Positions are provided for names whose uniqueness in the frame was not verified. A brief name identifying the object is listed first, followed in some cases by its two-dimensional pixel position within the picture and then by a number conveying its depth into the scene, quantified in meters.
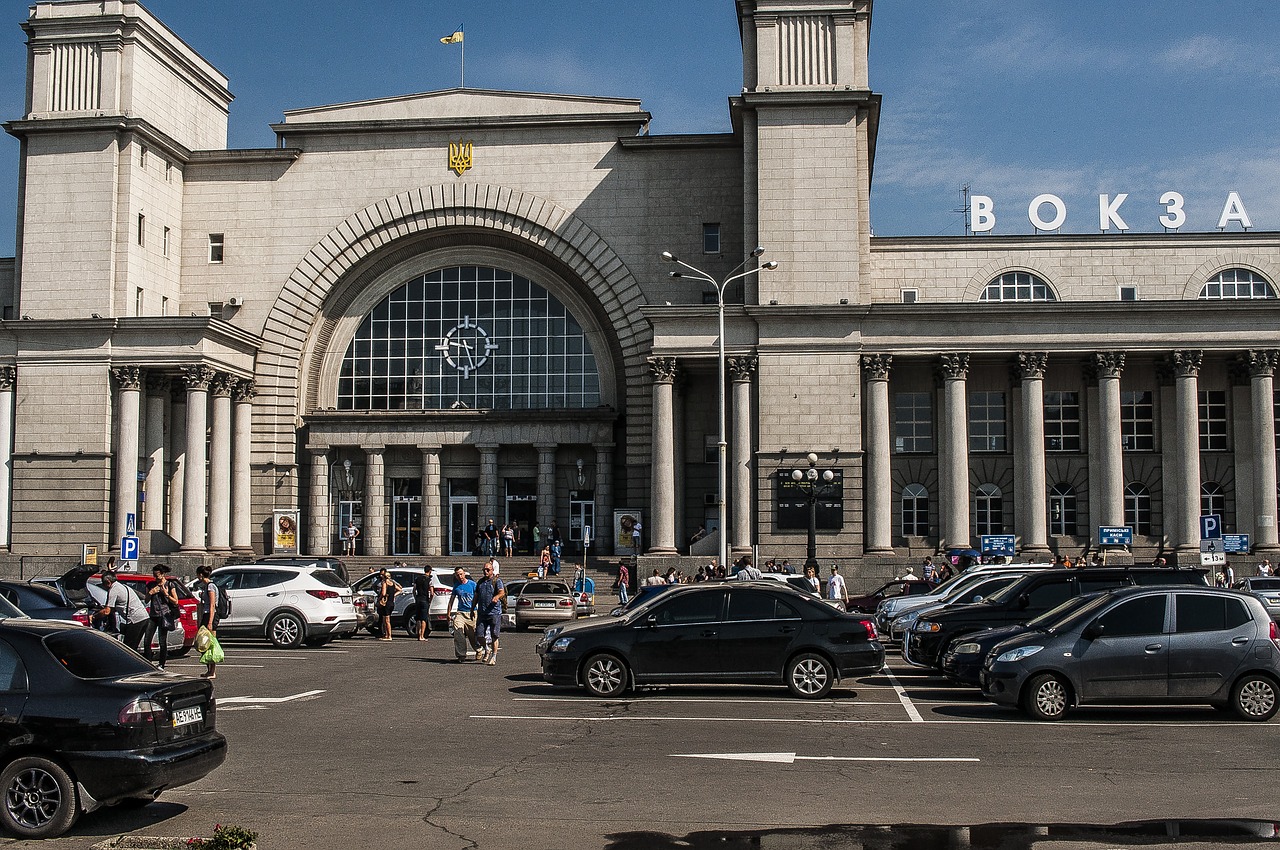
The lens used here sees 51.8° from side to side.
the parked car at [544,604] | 35.19
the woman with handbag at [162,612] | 23.20
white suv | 28.92
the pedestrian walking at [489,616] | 24.86
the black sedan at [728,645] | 19.11
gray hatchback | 17.06
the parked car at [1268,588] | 34.31
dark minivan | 21.80
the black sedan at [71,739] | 10.09
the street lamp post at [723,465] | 40.38
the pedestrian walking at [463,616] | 24.84
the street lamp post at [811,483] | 37.53
